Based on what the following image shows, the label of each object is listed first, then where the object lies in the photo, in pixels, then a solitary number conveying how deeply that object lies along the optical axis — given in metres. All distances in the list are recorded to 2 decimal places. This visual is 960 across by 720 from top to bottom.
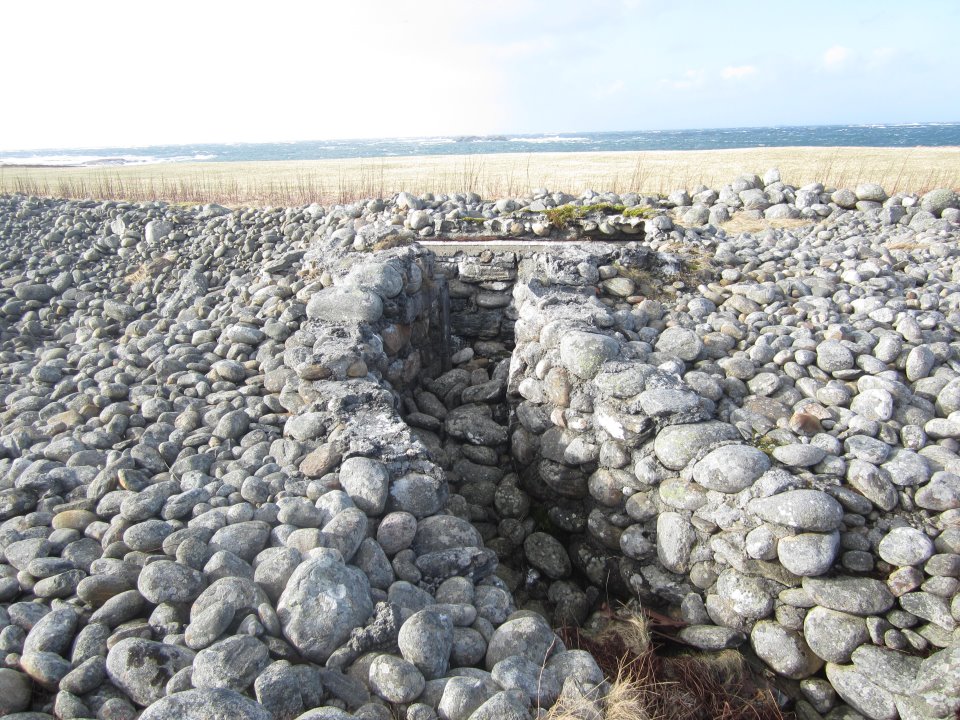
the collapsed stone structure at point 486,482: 2.42
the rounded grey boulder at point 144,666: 2.15
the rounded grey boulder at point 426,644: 2.40
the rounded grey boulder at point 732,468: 3.49
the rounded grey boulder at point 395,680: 2.27
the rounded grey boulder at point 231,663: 2.14
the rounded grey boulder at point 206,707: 1.91
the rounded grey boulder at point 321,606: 2.42
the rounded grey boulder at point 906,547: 3.18
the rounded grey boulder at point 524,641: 2.61
